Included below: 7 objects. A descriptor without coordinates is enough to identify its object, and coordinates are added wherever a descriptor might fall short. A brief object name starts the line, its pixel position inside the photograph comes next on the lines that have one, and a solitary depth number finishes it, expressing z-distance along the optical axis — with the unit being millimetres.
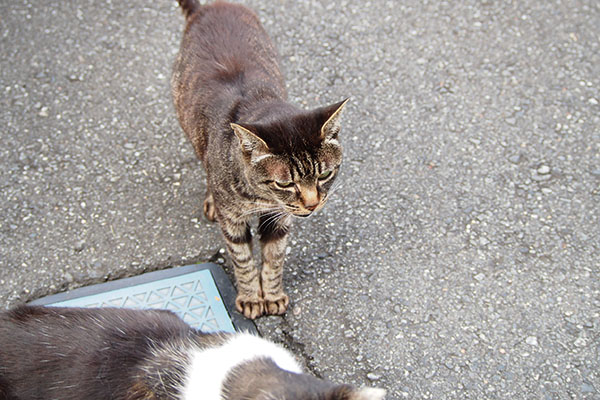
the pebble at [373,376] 2451
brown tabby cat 2246
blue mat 2643
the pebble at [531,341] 2572
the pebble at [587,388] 2391
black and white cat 1830
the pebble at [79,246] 2934
